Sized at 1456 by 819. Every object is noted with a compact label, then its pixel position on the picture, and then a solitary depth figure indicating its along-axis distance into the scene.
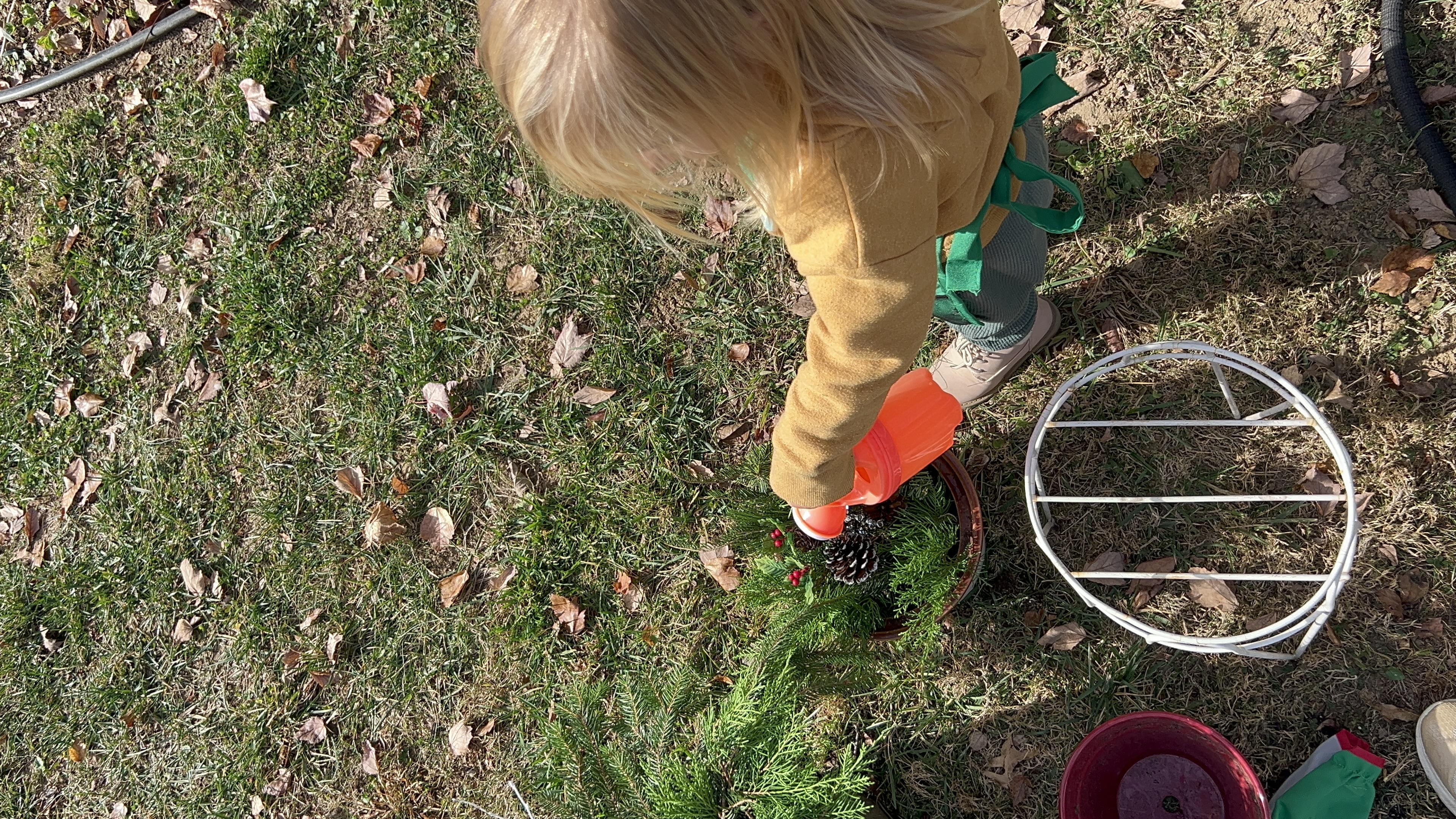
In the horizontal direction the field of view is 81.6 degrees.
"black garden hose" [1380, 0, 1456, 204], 2.37
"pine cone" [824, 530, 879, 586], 2.16
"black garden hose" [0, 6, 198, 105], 3.57
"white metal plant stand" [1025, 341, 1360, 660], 1.78
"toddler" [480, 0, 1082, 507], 1.07
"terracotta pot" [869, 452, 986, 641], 2.22
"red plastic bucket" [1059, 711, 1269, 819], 2.07
